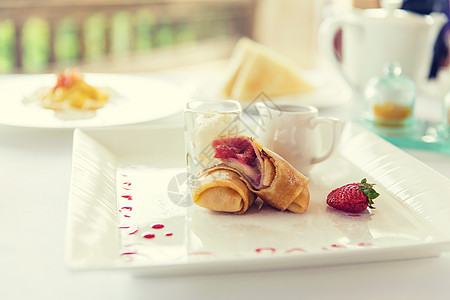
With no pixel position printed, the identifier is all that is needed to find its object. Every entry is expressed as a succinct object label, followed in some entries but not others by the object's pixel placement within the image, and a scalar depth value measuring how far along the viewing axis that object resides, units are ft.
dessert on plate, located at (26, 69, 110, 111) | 4.24
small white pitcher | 3.05
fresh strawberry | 2.46
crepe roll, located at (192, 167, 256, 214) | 2.45
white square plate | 1.95
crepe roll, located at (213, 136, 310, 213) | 2.50
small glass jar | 3.99
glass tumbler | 2.97
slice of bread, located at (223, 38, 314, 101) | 4.66
